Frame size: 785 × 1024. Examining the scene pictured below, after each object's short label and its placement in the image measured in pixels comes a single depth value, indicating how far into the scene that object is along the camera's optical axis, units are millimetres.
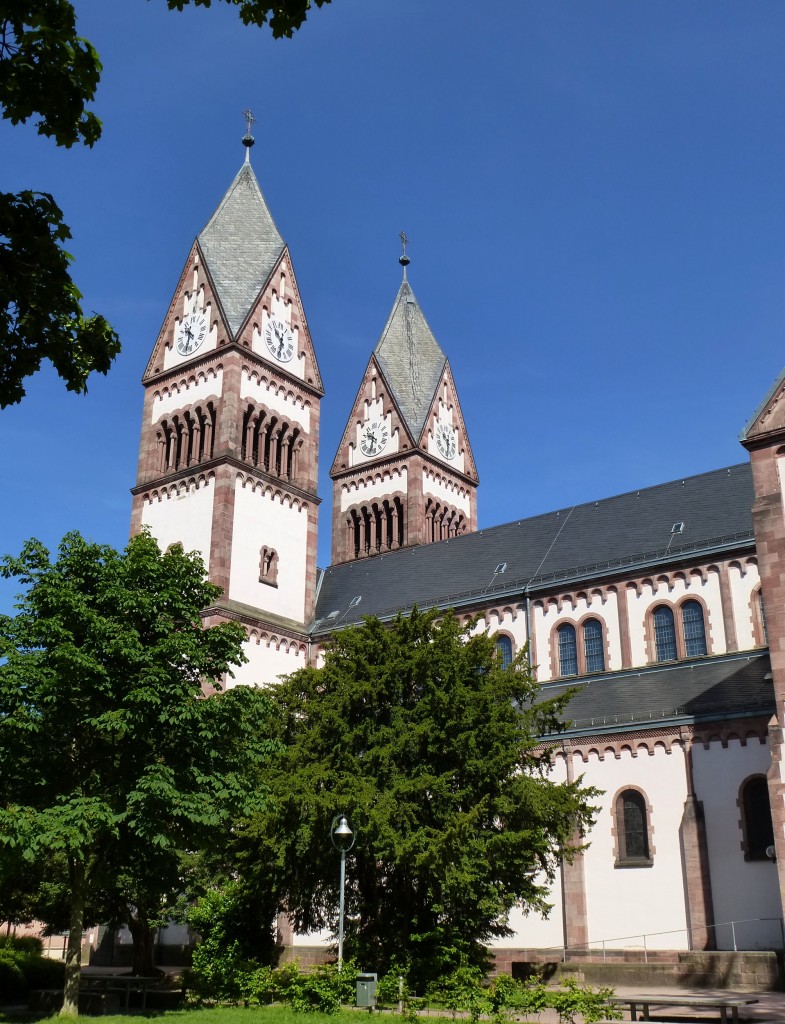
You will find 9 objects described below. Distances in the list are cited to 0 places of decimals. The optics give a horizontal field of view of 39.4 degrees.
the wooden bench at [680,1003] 17500
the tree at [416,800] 22000
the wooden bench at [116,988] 22781
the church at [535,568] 28734
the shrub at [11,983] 25547
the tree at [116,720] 20531
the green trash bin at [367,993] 19594
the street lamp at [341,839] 20750
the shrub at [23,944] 34906
